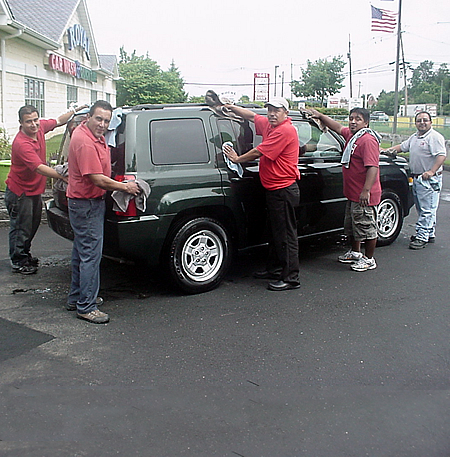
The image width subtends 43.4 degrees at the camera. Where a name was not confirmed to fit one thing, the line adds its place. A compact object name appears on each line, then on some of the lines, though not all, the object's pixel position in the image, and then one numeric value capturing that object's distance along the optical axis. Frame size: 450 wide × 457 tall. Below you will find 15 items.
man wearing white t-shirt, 7.83
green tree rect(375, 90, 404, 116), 114.32
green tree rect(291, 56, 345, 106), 59.47
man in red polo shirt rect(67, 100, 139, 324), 4.76
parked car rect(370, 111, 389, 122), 65.87
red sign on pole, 29.27
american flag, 30.34
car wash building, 17.17
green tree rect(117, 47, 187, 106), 40.91
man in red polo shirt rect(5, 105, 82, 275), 6.09
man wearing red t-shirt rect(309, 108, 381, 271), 6.41
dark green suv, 5.30
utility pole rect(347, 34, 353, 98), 58.14
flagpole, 31.14
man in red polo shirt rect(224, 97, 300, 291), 5.73
